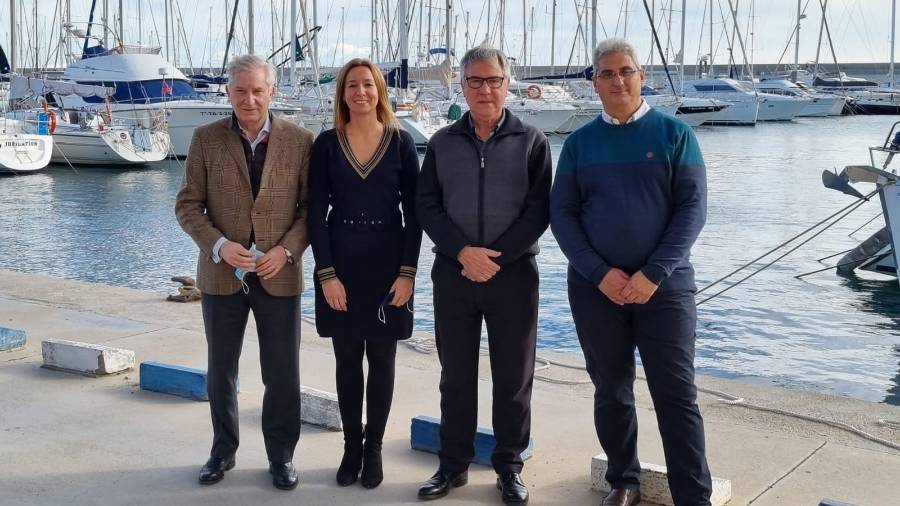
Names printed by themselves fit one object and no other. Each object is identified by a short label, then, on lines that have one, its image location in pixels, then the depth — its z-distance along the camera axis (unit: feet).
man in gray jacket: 13.07
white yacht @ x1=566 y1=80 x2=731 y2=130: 150.00
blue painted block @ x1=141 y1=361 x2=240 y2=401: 17.99
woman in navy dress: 13.48
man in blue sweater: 12.14
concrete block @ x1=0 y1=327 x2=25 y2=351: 21.40
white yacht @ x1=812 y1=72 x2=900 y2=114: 243.40
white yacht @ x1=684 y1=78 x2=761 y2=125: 203.00
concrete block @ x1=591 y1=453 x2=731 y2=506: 12.97
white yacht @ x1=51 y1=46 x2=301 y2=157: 111.24
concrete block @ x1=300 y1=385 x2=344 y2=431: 16.30
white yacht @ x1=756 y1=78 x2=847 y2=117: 227.40
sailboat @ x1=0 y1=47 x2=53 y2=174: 97.60
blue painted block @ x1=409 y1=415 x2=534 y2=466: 14.60
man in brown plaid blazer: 13.58
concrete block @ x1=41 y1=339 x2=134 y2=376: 19.49
